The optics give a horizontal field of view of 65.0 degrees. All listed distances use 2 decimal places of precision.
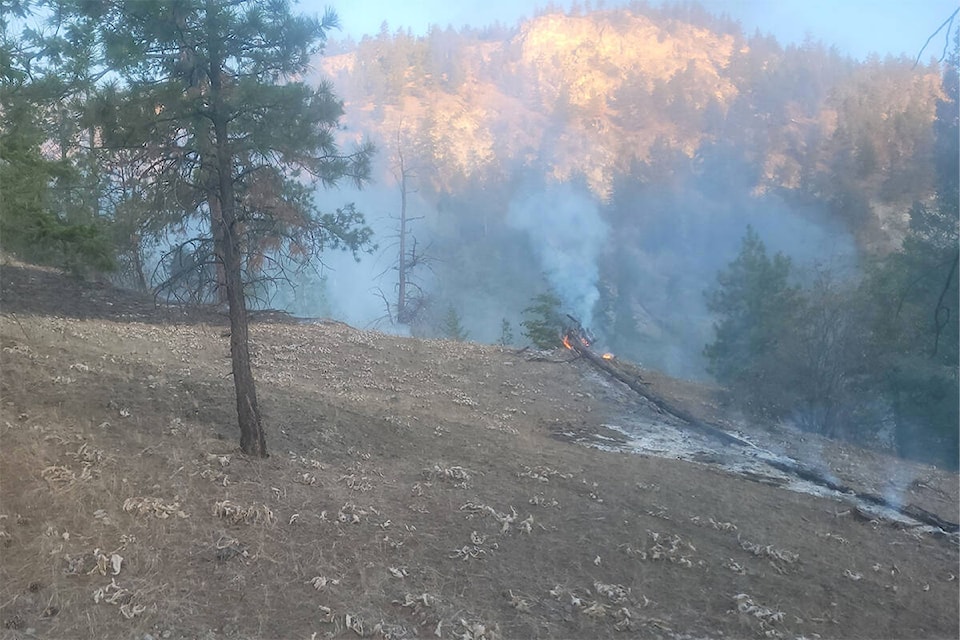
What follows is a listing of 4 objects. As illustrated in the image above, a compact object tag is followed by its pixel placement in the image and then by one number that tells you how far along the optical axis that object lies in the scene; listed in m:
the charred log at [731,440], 8.62
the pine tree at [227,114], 6.39
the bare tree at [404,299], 25.30
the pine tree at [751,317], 16.94
